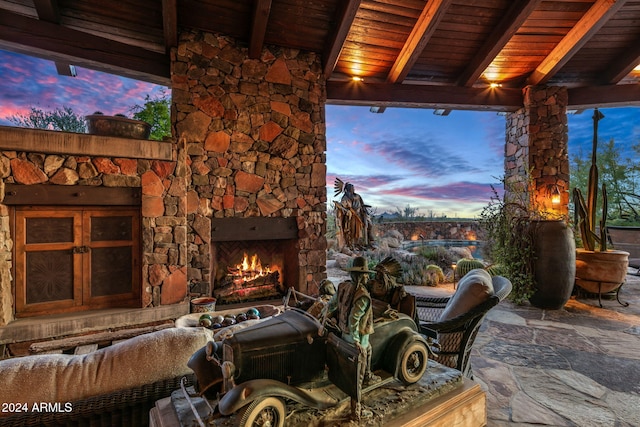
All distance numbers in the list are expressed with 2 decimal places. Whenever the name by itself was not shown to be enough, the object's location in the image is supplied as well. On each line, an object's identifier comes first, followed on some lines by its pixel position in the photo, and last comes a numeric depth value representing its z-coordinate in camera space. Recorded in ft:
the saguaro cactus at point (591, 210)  14.84
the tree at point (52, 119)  15.62
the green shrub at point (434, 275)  19.03
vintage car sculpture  2.94
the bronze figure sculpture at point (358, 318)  3.34
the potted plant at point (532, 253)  13.74
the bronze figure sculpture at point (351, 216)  19.30
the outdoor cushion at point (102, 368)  3.74
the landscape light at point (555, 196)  18.11
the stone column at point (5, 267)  9.27
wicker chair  5.88
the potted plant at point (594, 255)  14.32
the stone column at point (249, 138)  12.78
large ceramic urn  13.67
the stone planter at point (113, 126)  10.90
